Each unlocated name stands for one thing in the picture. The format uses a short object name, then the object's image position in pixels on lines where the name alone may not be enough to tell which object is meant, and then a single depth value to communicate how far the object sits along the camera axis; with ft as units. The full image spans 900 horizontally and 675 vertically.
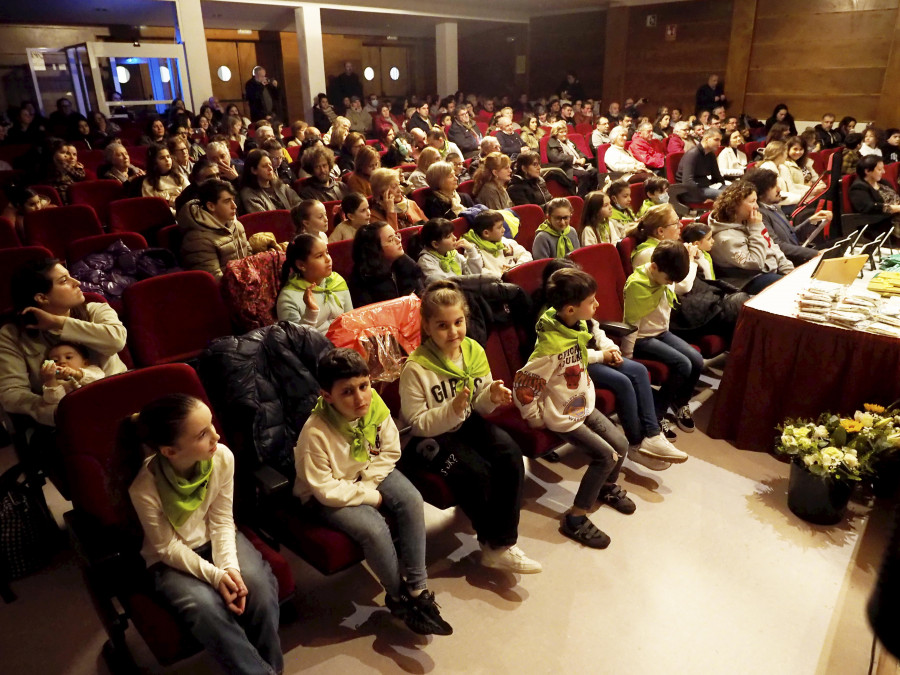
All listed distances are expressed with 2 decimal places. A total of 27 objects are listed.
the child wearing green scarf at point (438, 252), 10.56
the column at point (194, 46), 28.96
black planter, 8.17
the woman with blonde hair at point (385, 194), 12.10
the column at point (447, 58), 44.37
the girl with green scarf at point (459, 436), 7.14
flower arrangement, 7.93
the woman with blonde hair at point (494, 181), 15.28
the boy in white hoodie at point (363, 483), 6.24
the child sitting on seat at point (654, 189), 15.39
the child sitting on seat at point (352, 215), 11.93
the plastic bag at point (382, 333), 8.02
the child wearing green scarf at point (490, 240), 11.71
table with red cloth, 8.73
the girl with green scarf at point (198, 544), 5.29
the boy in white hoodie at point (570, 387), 7.90
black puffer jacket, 6.75
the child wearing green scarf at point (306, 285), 8.73
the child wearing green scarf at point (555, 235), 12.28
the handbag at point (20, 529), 7.38
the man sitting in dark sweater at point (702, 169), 21.56
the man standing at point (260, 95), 33.94
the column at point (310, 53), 33.68
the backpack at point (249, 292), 9.18
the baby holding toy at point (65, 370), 7.06
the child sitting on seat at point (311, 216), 11.42
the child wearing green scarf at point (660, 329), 9.85
